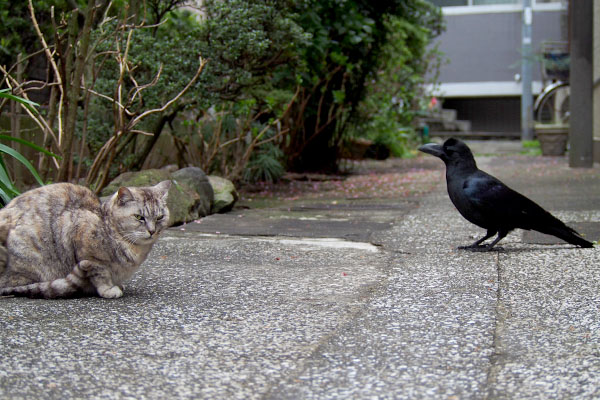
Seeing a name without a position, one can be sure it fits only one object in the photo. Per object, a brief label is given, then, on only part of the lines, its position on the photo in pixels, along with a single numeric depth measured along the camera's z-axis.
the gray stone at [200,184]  6.09
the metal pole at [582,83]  9.98
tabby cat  3.00
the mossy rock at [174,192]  5.58
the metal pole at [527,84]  18.84
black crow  4.02
